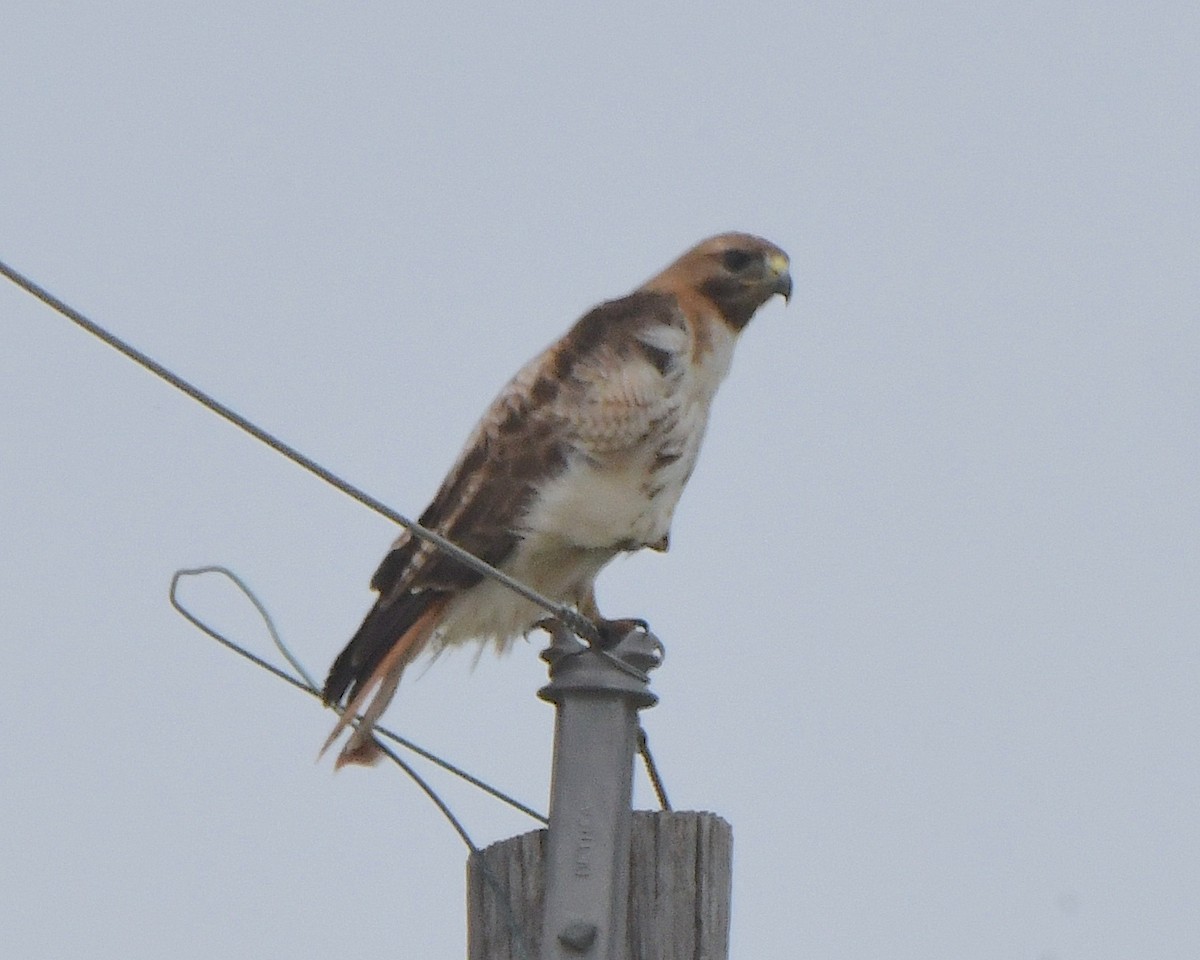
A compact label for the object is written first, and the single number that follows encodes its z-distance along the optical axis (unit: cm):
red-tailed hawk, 925
